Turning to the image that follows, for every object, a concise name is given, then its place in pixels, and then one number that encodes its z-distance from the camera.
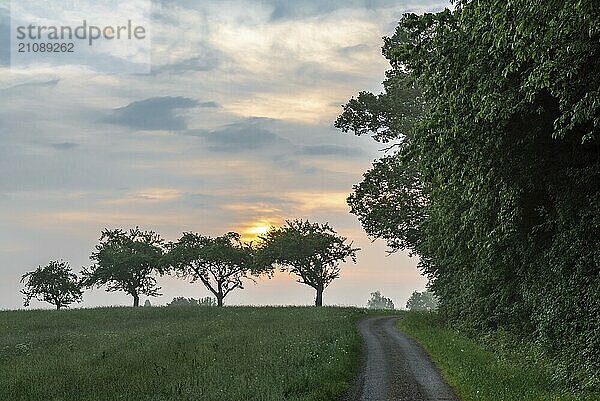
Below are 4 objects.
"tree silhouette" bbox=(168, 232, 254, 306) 86.62
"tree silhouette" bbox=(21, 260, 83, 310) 79.00
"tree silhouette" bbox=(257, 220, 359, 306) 82.44
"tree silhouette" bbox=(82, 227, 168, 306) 83.50
